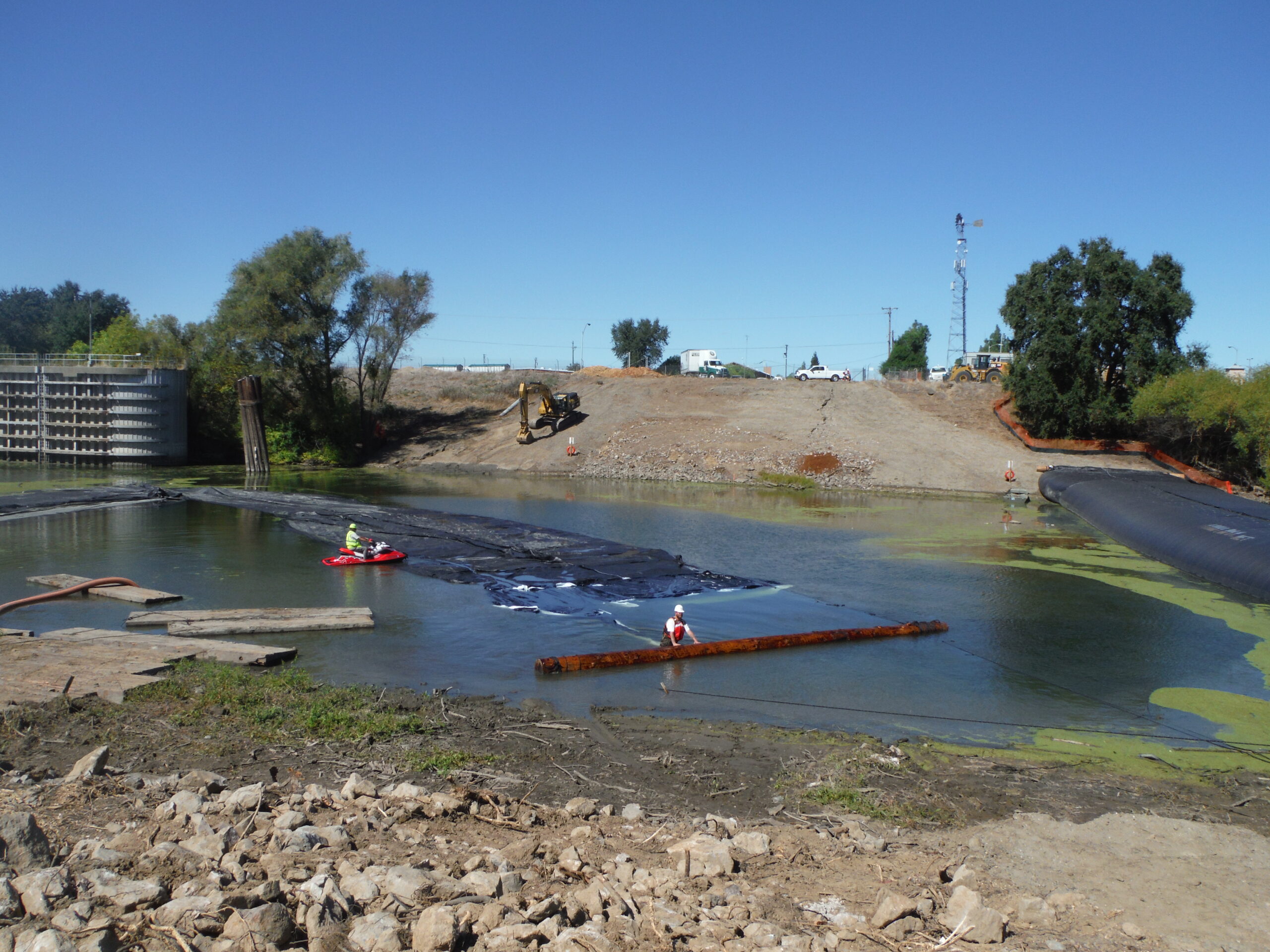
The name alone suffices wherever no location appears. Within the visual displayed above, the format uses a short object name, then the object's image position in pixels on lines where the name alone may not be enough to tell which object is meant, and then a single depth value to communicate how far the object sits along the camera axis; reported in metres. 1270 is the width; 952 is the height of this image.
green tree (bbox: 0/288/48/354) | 113.25
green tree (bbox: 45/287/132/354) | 107.81
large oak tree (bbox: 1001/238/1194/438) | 46.31
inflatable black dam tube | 21.50
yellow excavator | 53.84
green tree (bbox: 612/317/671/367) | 106.62
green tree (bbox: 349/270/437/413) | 56.84
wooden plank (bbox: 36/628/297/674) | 13.05
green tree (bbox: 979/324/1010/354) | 100.11
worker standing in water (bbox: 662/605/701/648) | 14.62
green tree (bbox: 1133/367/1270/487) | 38.06
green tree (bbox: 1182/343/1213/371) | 45.78
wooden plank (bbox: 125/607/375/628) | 15.58
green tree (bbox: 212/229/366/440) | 52.56
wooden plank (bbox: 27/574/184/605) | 17.36
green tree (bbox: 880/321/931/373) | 92.25
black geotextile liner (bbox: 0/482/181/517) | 29.67
